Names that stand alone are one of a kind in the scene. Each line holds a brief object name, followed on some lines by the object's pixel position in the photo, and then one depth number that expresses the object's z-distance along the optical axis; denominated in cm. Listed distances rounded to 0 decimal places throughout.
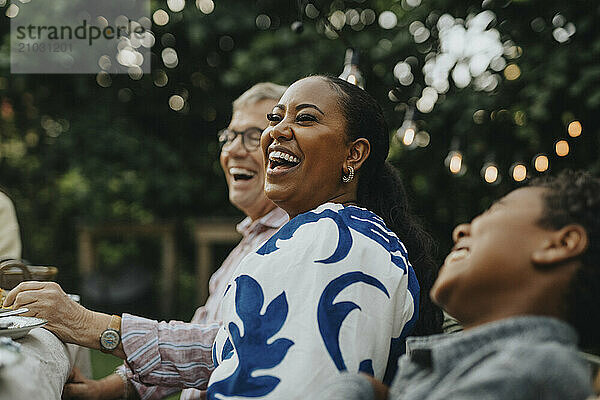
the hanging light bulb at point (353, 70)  252
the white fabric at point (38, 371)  98
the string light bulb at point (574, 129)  367
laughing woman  124
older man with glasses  169
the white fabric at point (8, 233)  279
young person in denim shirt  89
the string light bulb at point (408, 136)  324
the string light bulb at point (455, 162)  361
